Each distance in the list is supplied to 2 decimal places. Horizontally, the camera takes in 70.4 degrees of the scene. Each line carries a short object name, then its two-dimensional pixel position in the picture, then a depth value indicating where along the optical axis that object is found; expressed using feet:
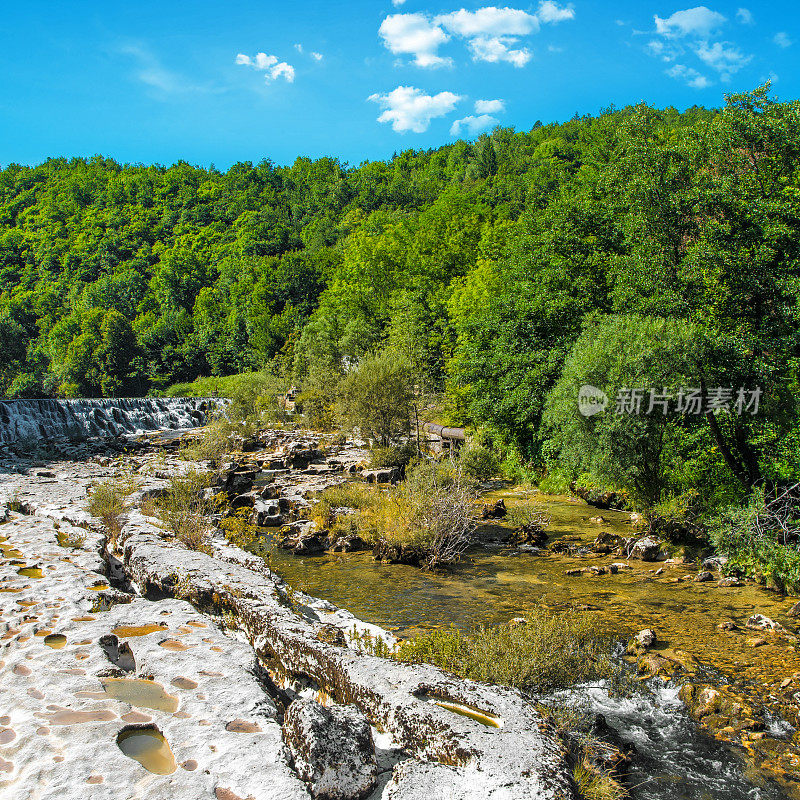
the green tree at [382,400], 90.89
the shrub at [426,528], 45.81
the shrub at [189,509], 39.09
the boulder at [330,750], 14.20
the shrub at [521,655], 23.91
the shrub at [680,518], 48.57
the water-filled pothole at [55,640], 20.53
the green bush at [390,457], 86.74
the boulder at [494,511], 61.36
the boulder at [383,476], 79.68
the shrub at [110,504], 40.37
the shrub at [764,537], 38.24
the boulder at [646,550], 46.88
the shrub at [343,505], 53.21
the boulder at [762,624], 32.45
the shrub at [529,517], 54.03
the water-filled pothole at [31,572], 27.70
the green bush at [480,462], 76.18
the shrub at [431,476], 50.83
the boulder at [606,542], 49.21
